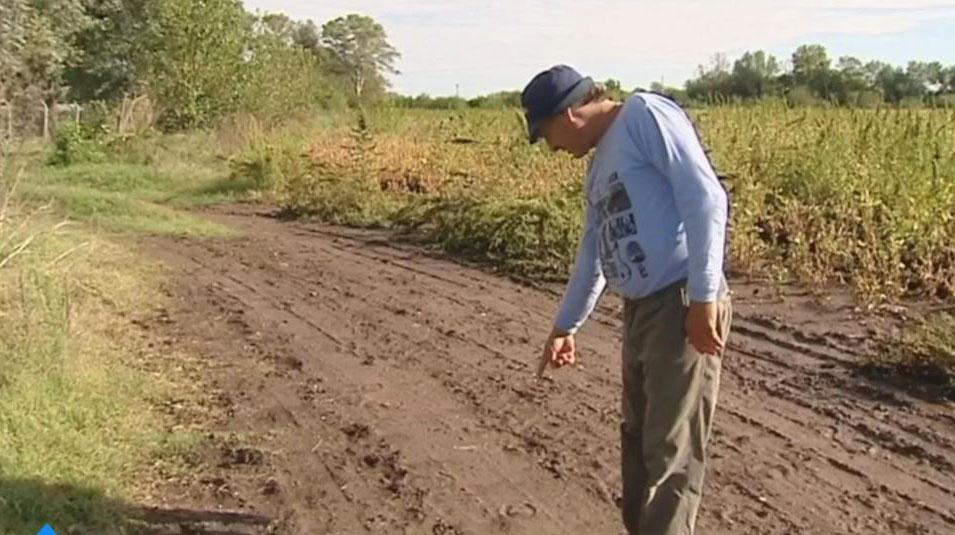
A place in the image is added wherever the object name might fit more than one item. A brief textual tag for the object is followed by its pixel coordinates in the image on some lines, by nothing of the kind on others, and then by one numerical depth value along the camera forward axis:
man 3.61
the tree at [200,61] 31.66
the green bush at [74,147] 27.91
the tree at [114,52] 37.16
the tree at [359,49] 47.94
